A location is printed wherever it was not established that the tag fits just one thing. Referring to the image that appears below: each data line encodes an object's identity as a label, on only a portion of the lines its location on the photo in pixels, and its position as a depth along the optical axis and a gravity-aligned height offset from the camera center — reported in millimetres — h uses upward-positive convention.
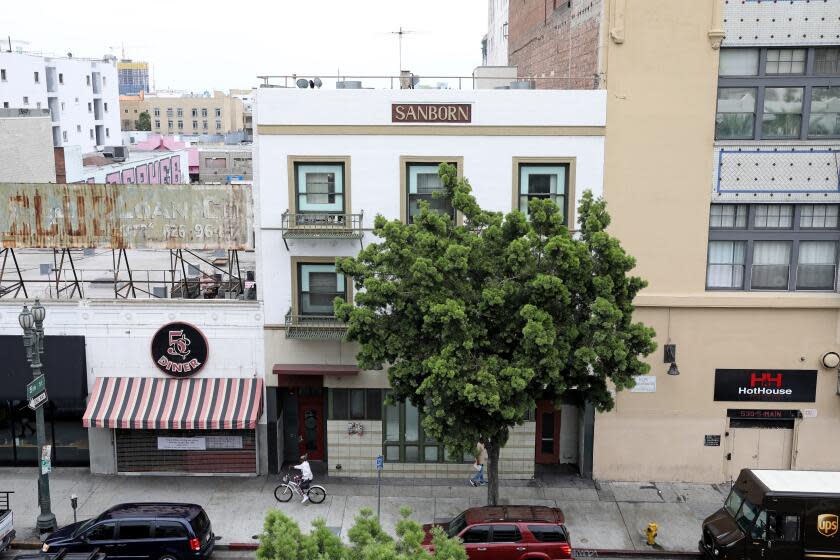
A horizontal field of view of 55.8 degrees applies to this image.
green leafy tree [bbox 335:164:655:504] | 17438 -2637
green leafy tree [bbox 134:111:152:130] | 163250 +14518
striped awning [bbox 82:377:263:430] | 22766 -6112
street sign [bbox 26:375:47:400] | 20062 -4961
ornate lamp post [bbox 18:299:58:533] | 19891 -4349
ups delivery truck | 17531 -7245
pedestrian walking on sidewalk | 23609 -8167
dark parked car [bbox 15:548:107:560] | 17000 -7807
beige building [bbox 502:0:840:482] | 21859 -795
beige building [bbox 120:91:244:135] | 169000 +16953
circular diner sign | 23234 -4588
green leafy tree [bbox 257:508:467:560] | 10070 -4588
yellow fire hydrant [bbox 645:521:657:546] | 19906 -8456
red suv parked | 18062 -7817
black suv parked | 18391 -8002
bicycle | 22261 -8369
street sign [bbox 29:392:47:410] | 20219 -5350
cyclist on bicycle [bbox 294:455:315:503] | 22062 -7828
